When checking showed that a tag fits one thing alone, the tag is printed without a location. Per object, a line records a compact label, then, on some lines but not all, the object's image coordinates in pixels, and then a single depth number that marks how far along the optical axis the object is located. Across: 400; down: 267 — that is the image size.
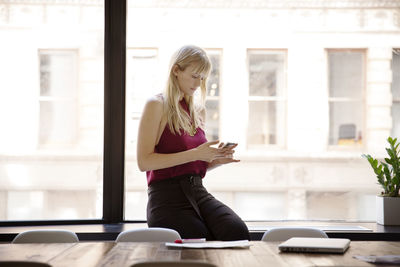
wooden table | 2.10
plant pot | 4.23
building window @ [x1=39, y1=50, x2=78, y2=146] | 4.51
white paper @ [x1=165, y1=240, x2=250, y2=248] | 2.42
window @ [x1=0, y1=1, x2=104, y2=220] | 4.49
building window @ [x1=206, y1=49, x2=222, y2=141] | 4.70
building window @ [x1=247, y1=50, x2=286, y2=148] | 4.71
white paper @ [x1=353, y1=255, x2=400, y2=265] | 2.05
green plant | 4.26
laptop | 2.27
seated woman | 3.35
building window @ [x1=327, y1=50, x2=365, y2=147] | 4.72
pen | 2.53
